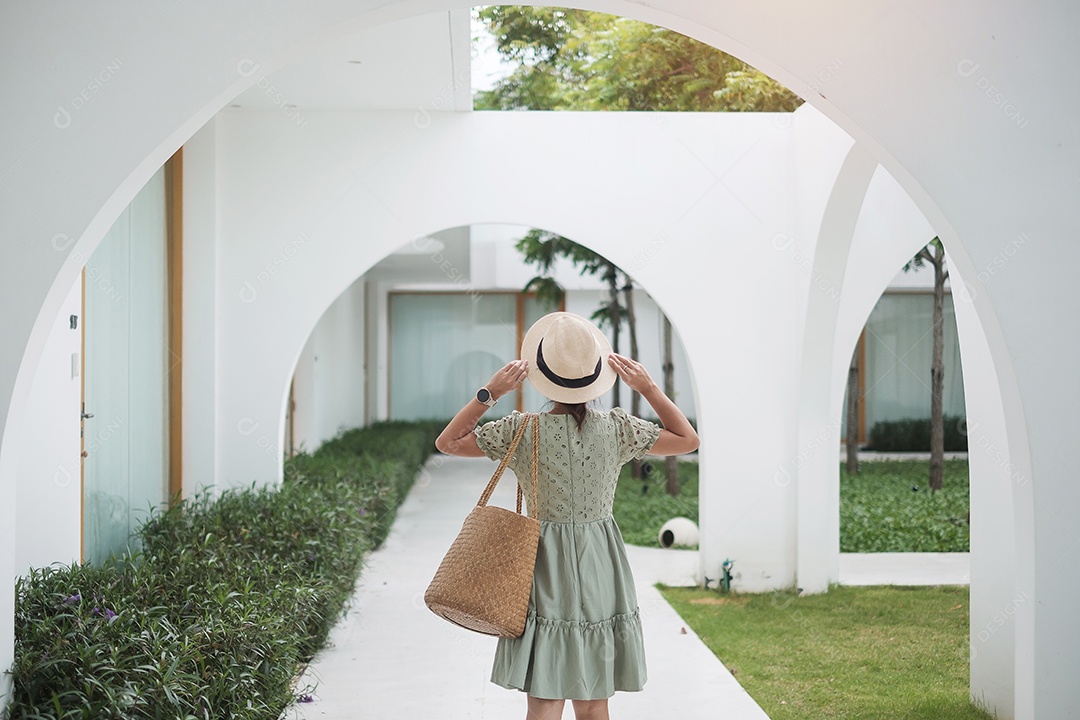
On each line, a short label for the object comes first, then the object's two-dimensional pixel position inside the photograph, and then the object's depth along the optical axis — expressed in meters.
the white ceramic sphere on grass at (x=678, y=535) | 7.89
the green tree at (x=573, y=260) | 11.00
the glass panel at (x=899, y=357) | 15.49
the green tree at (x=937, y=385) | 9.64
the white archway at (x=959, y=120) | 2.66
